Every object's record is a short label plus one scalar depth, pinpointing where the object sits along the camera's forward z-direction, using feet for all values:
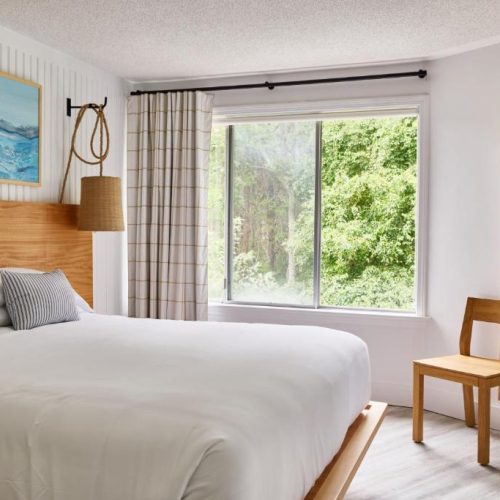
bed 4.81
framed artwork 11.29
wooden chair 10.25
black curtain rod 13.41
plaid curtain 14.58
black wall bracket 13.08
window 14.44
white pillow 9.60
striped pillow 9.45
